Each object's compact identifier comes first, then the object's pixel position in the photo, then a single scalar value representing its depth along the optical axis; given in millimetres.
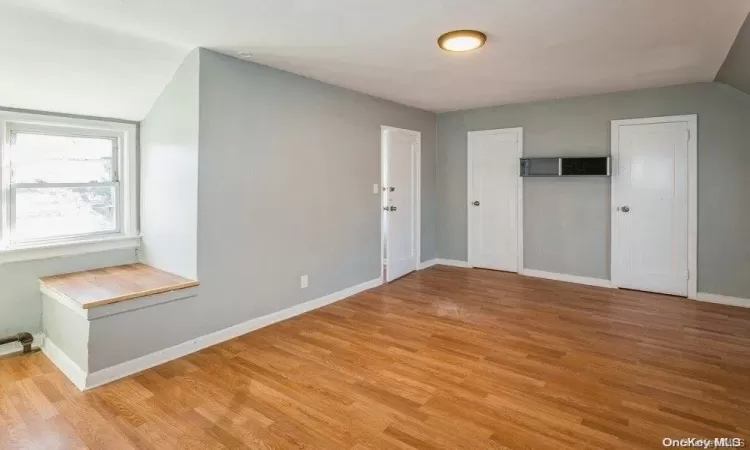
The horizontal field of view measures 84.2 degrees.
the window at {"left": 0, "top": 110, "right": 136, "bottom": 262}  3166
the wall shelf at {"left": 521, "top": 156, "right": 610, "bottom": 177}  4797
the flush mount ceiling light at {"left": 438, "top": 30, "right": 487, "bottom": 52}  2854
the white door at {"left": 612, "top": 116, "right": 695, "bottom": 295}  4469
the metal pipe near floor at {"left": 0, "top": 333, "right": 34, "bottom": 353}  3026
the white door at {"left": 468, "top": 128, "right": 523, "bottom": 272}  5574
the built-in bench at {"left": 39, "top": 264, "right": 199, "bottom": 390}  2611
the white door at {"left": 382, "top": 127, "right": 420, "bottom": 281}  5152
